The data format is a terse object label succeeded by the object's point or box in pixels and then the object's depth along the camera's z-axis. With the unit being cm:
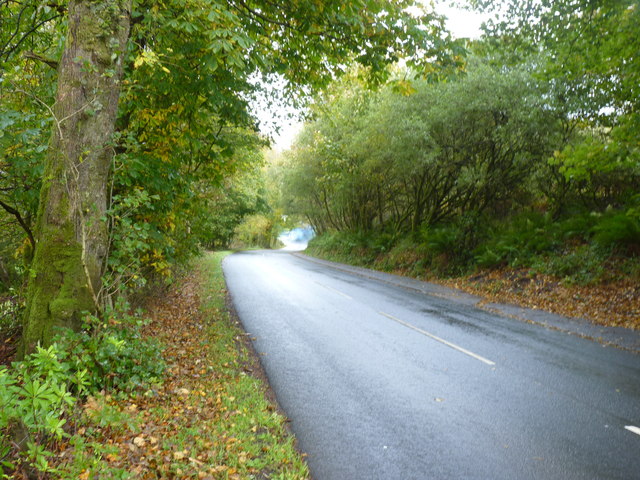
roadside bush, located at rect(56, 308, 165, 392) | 427
